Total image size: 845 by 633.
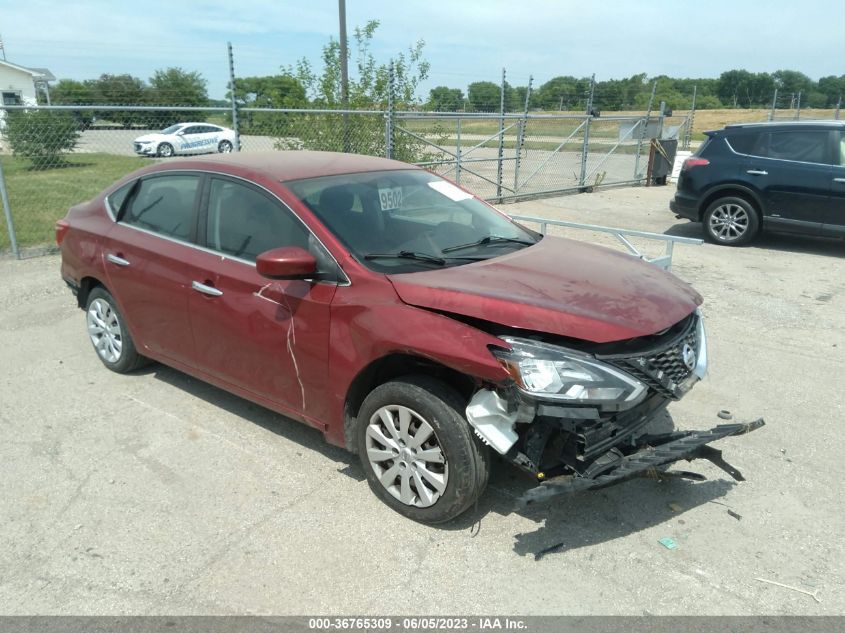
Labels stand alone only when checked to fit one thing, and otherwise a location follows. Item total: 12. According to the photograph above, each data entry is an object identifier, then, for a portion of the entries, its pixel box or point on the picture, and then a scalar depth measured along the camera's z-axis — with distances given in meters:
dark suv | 9.10
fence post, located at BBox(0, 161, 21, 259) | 8.50
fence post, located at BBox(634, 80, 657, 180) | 17.73
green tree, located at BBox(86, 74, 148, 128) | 30.61
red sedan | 2.94
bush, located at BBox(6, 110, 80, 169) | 10.94
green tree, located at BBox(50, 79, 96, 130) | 31.48
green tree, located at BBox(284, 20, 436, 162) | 12.32
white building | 45.94
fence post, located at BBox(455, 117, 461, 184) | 13.25
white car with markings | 25.80
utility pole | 13.35
